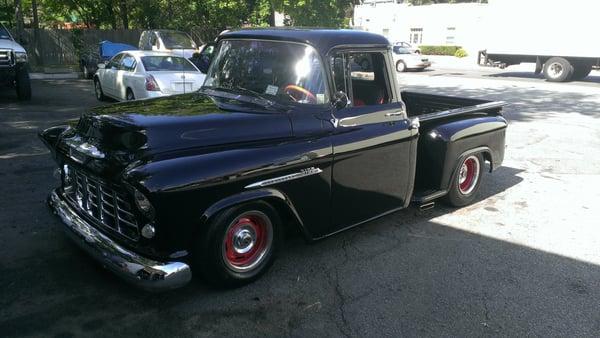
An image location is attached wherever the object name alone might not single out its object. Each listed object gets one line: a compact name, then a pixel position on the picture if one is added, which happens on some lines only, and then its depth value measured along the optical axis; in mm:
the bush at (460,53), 38197
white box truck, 20156
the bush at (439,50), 40222
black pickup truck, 3250
